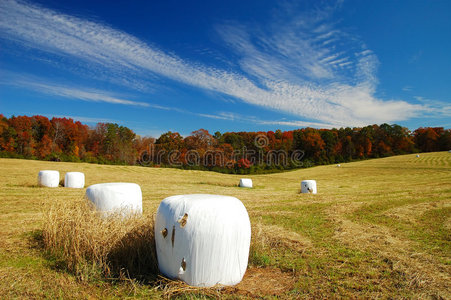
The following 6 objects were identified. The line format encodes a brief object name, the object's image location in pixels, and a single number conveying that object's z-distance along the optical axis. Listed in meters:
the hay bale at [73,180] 18.10
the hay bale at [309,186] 18.67
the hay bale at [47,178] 17.19
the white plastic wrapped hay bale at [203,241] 4.01
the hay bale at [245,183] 24.34
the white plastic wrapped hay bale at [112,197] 7.09
